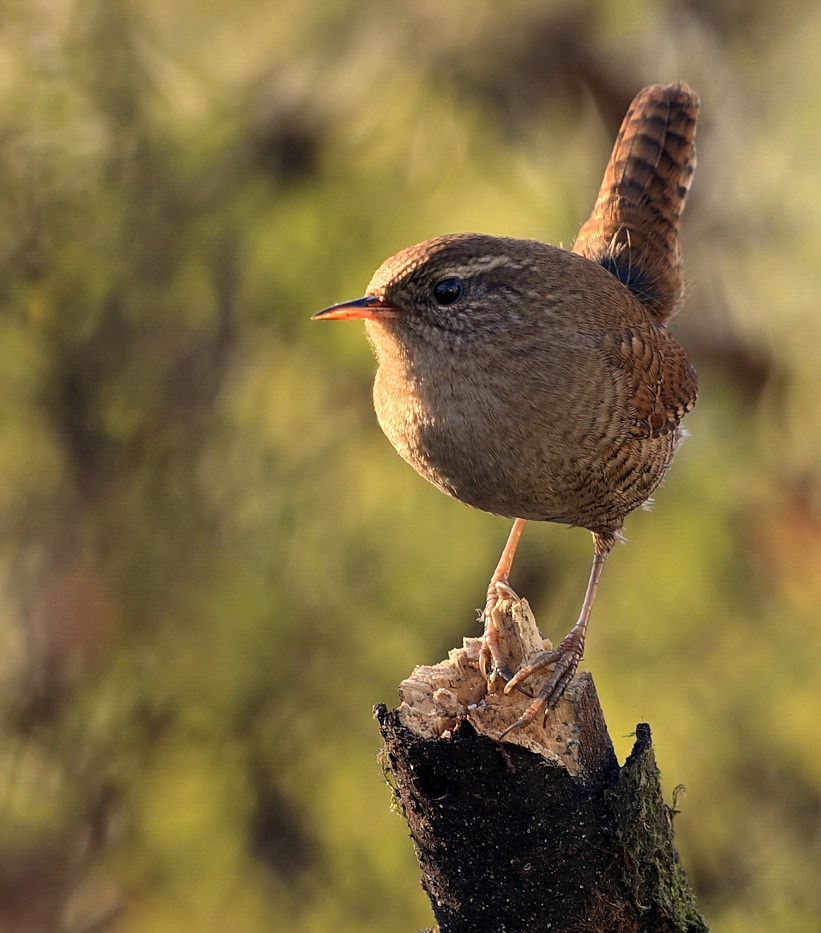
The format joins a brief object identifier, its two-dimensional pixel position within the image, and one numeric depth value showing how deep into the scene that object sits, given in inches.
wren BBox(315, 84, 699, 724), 241.4
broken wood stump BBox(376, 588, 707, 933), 201.2
